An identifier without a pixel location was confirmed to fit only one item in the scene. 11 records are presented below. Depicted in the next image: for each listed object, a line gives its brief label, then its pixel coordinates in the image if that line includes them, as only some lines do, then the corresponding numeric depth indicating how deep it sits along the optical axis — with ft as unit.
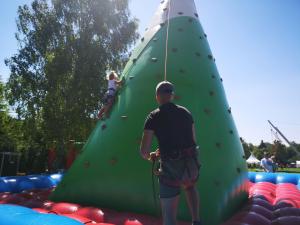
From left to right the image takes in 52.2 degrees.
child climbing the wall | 16.46
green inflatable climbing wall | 13.15
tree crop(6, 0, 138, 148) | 43.11
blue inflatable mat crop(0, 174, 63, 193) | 19.06
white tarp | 131.90
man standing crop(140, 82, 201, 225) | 8.44
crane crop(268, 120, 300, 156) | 91.08
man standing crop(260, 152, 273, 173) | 38.47
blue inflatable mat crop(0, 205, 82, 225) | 8.52
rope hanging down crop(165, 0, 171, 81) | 15.98
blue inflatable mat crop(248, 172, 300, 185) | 22.74
